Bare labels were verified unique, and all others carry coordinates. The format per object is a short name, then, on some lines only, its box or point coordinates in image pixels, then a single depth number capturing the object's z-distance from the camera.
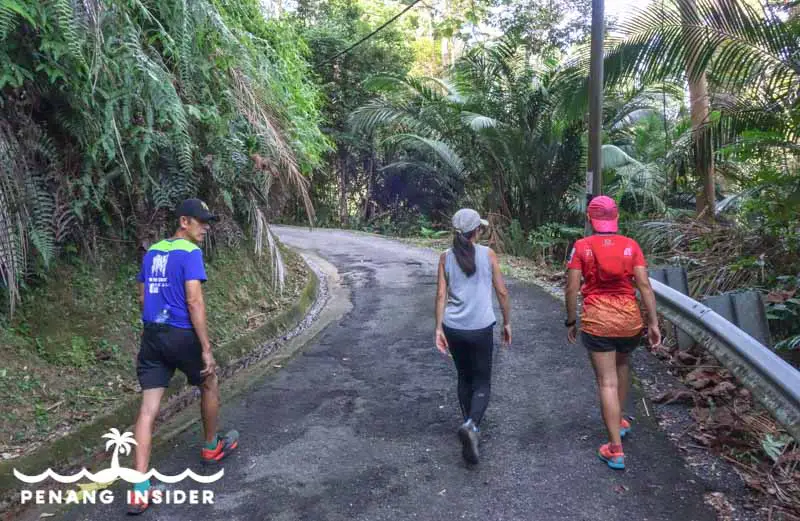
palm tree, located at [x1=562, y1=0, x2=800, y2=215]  7.57
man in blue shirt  4.01
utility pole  9.16
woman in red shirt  4.25
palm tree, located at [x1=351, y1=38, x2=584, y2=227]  14.45
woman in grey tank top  4.55
